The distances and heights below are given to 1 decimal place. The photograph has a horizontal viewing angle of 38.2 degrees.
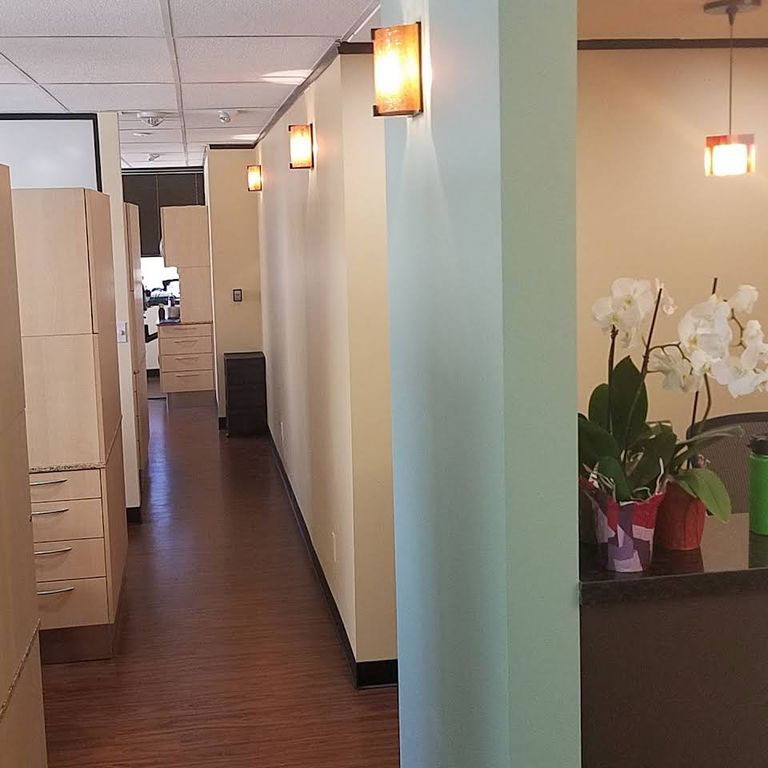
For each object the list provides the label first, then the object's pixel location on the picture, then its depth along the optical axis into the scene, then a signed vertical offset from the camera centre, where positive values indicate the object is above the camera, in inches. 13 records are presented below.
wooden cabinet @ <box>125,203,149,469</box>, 278.2 -12.6
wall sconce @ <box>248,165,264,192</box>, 347.3 +32.4
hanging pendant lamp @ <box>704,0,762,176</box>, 171.0 +17.8
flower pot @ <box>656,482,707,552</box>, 79.0 -17.8
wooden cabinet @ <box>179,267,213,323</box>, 452.7 -4.1
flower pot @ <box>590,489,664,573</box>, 75.4 -17.7
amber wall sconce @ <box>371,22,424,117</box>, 95.7 +18.1
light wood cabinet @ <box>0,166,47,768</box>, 105.6 -27.5
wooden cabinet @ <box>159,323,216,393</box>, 457.4 -30.3
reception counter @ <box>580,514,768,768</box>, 76.1 -27.3
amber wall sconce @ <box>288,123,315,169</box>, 199.2 +24.4
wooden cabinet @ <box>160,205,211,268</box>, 440.5 +20.4
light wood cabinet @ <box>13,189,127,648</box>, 175.3 -18.3
